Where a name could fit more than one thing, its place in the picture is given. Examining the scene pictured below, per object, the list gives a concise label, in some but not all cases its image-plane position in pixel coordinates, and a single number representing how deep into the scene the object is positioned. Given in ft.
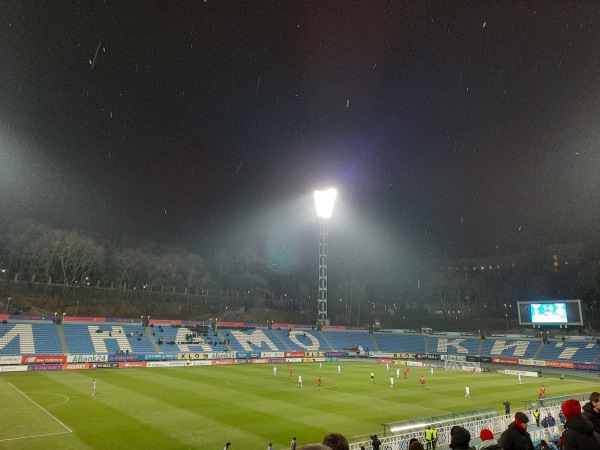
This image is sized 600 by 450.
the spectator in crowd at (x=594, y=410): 22.75
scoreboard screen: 224.53
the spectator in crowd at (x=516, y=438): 22.23
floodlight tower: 288.78
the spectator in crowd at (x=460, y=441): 18.98
